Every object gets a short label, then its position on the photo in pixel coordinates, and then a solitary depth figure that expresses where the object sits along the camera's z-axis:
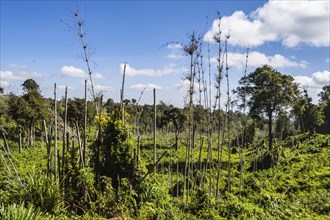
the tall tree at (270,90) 26.20
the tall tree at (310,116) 33.24
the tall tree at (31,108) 27.92
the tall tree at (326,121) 39.44
